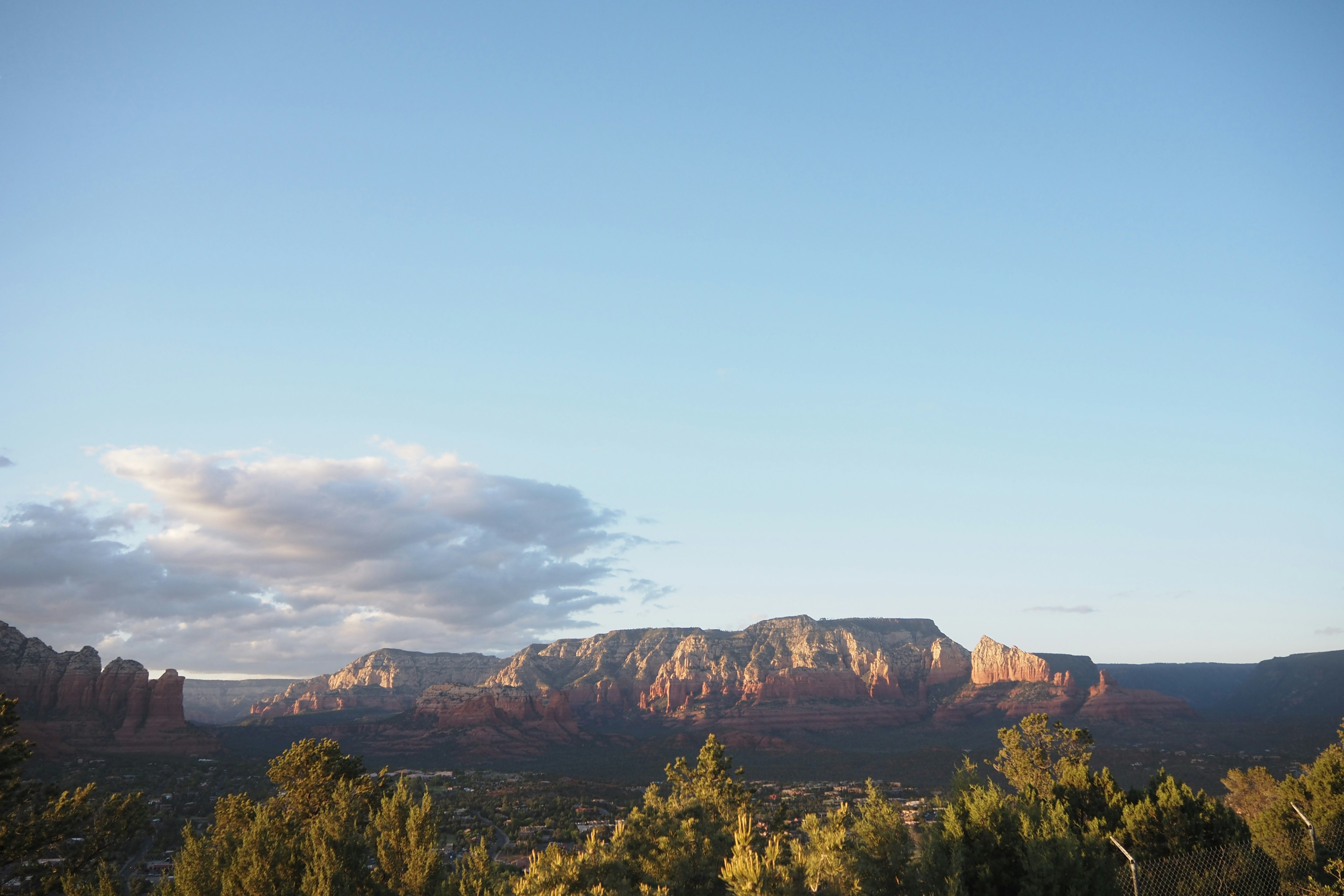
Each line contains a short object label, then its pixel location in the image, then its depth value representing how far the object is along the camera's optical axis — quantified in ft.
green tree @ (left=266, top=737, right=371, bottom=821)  128.26
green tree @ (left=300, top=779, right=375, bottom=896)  65.57
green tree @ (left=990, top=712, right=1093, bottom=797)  128.98
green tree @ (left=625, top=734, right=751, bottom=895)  82.23
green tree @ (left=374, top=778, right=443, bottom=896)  69.82
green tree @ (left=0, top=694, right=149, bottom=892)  84.79
